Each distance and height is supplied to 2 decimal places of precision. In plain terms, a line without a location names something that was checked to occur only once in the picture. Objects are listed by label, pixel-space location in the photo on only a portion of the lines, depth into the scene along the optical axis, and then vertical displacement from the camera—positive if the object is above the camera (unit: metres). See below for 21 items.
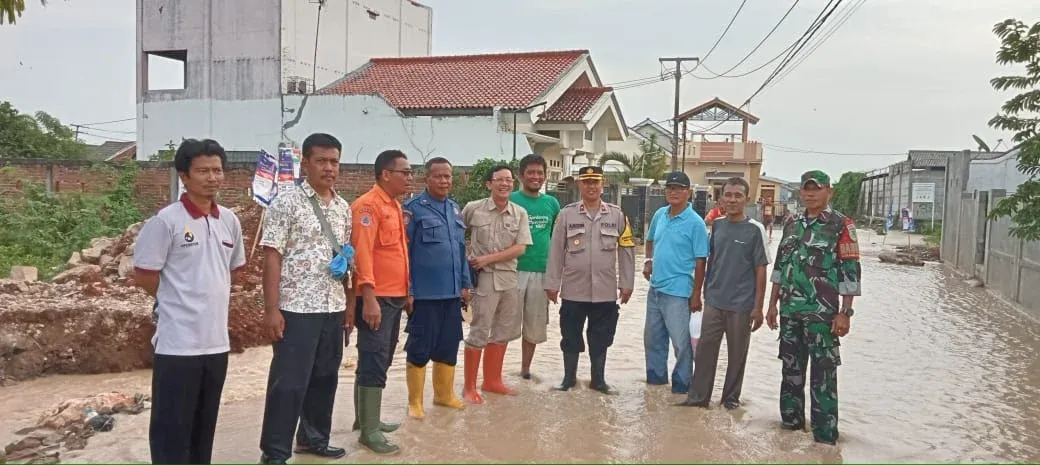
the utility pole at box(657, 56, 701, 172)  30.94 +4.64
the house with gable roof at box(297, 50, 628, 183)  21.59 +2.38
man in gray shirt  5.65 -0.64
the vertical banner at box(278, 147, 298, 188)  9.59 +0.27
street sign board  32.81 +0.64
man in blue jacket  5.14 -0.55
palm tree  32.25 +1.61
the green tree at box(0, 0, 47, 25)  5.01 +1.09
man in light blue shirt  6.15 -0.56
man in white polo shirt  3.59 -0.52
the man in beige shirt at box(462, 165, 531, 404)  5.86 -0.49
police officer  6.25 -0.57
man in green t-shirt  6.27 -0.48
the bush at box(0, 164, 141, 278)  13.98 -0.83
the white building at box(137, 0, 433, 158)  27.08 +4.45
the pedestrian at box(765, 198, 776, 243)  31.09 -0.51
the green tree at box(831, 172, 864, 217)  47.81 +0.67
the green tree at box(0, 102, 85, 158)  28.97 +1.59
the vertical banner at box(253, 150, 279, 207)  8.73 +0.10
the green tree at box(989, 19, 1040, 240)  6.63 +0.87
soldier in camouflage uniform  4.97 -0.55
